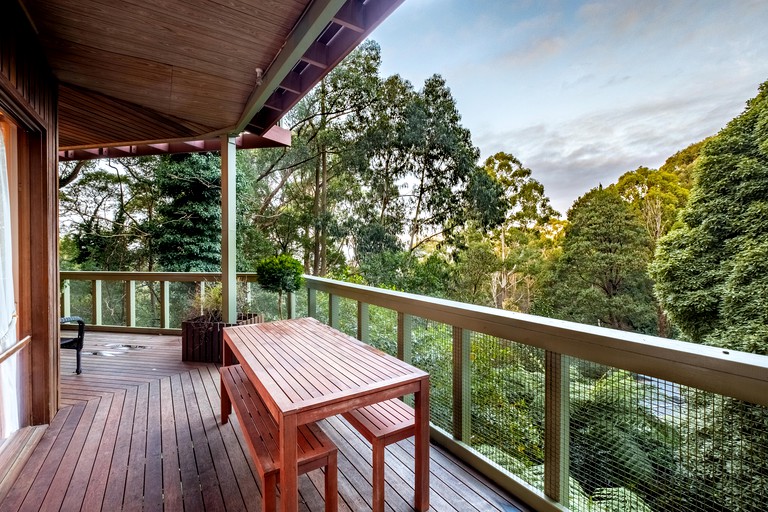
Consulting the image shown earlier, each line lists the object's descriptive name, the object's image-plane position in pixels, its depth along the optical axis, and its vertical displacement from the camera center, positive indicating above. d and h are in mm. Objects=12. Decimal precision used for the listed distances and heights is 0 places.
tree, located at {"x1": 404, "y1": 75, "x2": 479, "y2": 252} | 12125 +3287
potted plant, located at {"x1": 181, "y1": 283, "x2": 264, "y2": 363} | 4070 -1067
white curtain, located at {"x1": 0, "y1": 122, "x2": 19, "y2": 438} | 2123 -438
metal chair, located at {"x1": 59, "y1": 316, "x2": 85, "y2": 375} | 3564 -974
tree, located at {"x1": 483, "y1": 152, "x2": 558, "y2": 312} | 16781 +987
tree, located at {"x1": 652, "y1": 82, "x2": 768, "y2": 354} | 7762 +179
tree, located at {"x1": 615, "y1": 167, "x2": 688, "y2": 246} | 14188 +2447
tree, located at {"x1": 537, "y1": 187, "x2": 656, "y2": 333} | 13305 -776
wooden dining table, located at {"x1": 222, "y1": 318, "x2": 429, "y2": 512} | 1411 -644
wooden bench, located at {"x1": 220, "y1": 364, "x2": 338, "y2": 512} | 1504 -917
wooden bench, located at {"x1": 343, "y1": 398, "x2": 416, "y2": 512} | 1667 -918
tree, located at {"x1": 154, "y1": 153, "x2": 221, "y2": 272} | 8594 +928
